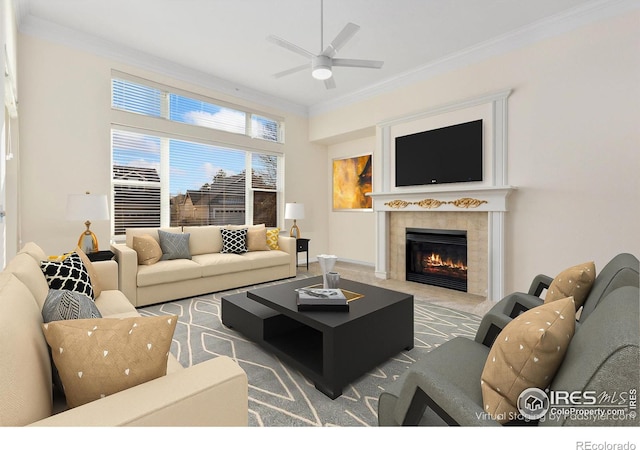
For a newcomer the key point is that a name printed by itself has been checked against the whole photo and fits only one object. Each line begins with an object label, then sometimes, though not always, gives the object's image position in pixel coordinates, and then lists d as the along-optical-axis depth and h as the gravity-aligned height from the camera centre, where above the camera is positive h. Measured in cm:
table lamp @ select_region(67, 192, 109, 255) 301 +13
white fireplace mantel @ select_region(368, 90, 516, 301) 362 +43
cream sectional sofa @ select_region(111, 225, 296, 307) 319 -60
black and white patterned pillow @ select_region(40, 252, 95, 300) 180 -34
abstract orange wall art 570 +71
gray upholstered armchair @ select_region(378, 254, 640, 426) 68 -48
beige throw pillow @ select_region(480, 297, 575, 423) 87 -42
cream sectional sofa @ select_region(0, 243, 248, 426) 72 -48
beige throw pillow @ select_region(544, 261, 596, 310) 160 -36
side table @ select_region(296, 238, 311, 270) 521 -46
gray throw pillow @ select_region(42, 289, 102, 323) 110 -34
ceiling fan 257 +143
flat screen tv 386 +87
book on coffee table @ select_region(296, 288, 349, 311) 198 -56
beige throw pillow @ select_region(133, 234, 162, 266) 345 -35
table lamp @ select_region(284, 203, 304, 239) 520 +13
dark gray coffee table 174 -78
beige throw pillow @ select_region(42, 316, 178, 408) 87 -40
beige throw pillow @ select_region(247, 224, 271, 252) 452 -32
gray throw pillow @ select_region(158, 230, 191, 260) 378 -33
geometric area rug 155 -100
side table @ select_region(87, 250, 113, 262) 305 -37
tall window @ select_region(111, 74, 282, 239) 405 +81
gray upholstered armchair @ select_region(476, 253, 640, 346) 136 -43
